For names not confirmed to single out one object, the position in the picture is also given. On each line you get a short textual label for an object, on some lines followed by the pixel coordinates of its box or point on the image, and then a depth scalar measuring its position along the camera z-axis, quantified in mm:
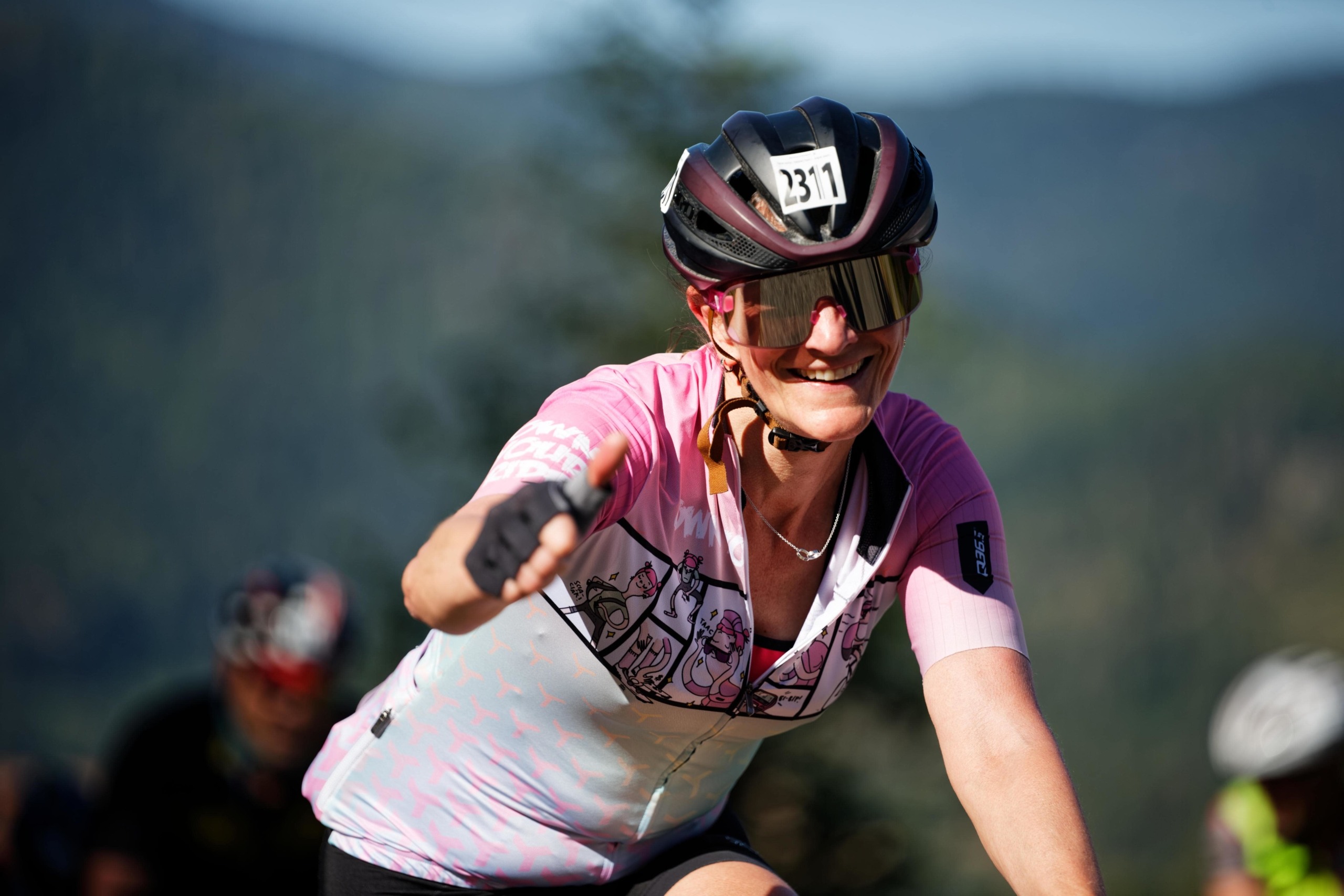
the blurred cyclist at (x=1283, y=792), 8617
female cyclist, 4238
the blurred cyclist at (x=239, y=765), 8594
